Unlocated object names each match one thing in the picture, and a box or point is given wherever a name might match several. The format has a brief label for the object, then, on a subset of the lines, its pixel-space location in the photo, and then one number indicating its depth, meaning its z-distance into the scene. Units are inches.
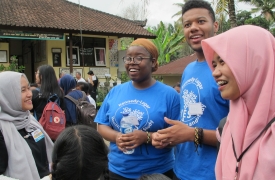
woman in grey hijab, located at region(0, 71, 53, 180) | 87.0
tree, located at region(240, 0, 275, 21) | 1107.6
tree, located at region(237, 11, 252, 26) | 1030.1
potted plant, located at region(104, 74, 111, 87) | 596.7
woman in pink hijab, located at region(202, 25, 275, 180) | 51.8
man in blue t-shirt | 74.7
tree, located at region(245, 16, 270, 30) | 900.0
